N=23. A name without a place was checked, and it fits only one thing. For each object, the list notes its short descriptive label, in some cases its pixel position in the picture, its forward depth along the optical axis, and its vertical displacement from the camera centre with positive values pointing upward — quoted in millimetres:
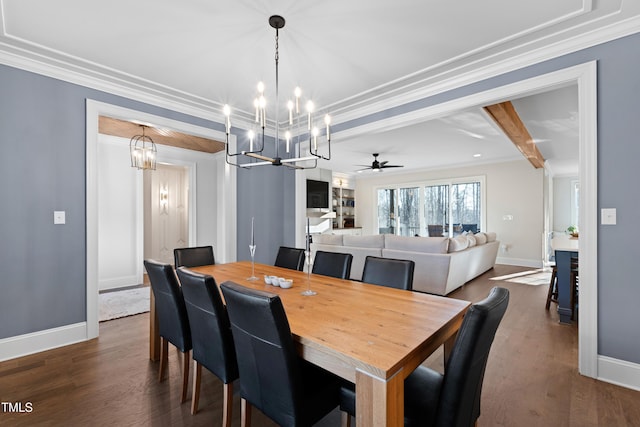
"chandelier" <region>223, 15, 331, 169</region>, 4057 +1179
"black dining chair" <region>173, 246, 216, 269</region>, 2838 -439
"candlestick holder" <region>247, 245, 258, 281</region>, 2300 -512
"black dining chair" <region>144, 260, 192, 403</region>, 1856 -632
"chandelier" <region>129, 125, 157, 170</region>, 4191 +789
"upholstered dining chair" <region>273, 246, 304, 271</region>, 2922 -464
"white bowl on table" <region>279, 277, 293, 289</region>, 2039 -492
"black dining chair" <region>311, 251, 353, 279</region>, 2521 -458
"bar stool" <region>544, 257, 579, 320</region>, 3238 -770
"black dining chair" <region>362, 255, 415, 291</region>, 2145 -453
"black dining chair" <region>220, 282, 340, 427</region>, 1160 -652
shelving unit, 9410 +198
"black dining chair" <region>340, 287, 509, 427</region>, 1029 -629
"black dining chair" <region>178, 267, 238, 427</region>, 1512 -623
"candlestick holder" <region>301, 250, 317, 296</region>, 1875 -513
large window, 7664 +147
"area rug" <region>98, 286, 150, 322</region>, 3604 -1235
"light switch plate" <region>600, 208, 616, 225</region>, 2121 -20
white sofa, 4250 -622
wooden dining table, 999 -516
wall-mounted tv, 8180 +554
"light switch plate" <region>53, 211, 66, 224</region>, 2715 -38
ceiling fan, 6278 +1013
